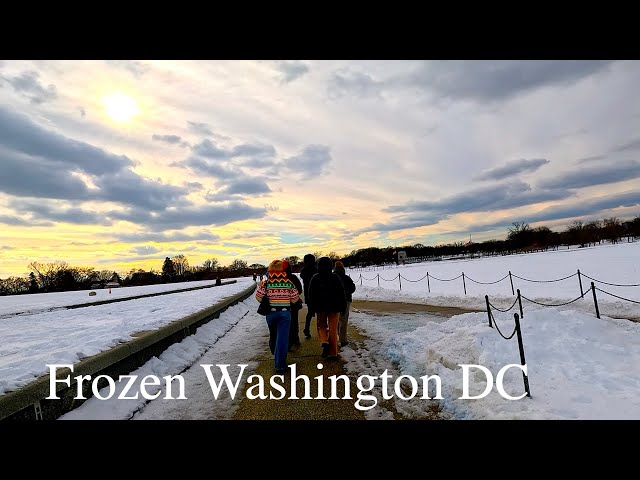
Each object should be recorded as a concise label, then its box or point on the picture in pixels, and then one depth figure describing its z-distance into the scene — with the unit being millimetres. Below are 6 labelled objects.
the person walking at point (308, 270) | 8602
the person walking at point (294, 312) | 6861
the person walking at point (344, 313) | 8328
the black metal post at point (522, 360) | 4273
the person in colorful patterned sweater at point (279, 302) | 6219
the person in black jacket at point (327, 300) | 6957
